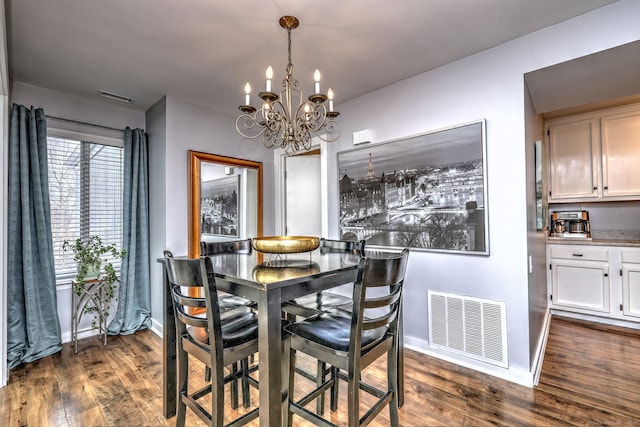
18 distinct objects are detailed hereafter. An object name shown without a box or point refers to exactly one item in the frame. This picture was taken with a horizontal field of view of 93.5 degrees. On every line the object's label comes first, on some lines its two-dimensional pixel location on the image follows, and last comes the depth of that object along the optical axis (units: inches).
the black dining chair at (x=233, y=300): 76.5
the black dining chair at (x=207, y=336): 54.4
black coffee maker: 149.6
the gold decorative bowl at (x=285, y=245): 69.6
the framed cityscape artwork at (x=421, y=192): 94.5
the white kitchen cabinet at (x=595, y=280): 125.6
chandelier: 72.2
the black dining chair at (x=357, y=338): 53.9
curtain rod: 115.8
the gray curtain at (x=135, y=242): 128.1
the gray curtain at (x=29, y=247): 101.8
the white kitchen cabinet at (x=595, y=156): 132.6
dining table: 52.0
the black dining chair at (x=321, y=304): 74.0
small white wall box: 120.6
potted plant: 115.5
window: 118.6
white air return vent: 90.1
